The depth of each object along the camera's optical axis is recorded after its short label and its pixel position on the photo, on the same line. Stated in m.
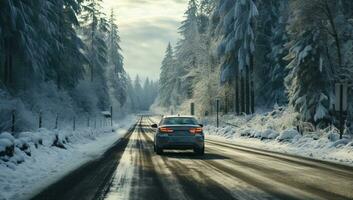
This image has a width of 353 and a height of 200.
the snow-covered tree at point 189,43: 82.81
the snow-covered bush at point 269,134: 30.05
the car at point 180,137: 20.19
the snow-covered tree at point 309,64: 30.75
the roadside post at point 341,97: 22.42
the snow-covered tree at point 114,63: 106.75
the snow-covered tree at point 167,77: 119.76
